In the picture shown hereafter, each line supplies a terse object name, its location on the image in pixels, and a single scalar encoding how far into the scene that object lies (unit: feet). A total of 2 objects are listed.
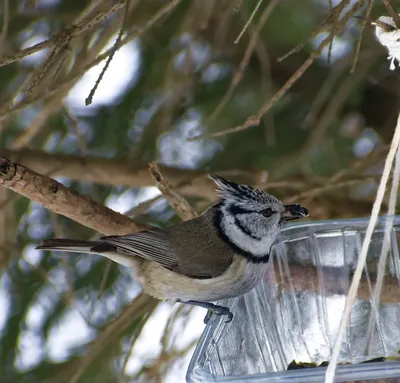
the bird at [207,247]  16.49
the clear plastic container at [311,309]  13.01
